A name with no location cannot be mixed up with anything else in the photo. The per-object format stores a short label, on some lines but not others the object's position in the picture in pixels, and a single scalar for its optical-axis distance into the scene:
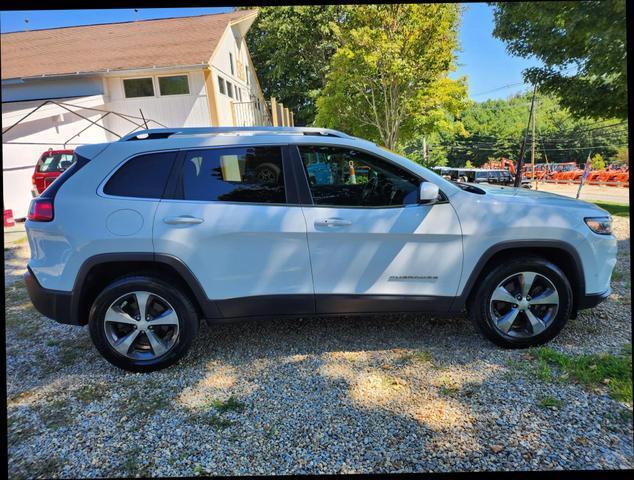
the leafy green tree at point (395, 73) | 13.10
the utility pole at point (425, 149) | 22.70
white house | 11.56
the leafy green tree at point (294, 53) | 20.89
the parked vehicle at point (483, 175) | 17.48
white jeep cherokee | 2.77
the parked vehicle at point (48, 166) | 10.50
